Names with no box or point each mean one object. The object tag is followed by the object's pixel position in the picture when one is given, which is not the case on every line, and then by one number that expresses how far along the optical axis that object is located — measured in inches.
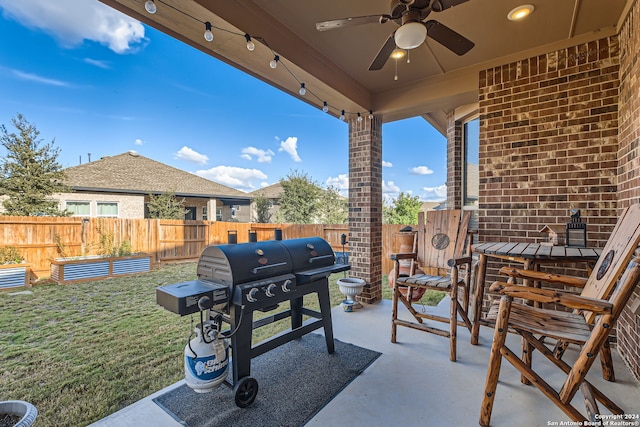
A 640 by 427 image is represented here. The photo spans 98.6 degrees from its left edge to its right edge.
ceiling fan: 69.9
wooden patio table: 77.6
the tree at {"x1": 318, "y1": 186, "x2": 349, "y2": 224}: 366.0
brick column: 148.3
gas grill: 65.4
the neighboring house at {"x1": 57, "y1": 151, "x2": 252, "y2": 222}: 291.1
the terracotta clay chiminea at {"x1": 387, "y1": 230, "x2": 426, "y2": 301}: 129.1
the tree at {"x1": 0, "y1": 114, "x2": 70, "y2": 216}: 213.6
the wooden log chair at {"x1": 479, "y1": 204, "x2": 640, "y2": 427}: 48.8
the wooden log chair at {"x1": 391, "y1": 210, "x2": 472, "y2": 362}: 96.8
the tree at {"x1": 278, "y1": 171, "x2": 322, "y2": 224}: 372.2
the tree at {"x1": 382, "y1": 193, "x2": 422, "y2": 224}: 297.8
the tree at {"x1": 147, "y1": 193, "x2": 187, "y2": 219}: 324.5
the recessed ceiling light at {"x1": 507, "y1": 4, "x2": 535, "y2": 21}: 86.9
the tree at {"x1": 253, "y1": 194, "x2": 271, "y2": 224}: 397.1
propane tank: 65.0
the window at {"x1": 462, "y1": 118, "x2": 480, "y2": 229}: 172.7
